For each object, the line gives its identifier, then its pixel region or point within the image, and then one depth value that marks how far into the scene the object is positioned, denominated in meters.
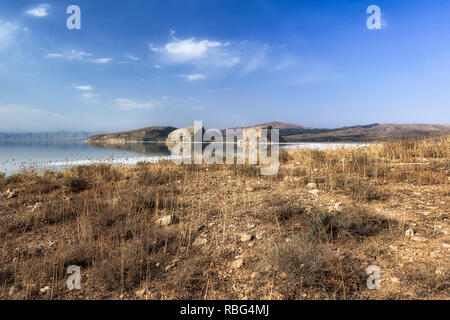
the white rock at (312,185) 5.49
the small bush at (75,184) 6.24
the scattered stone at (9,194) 5.85
